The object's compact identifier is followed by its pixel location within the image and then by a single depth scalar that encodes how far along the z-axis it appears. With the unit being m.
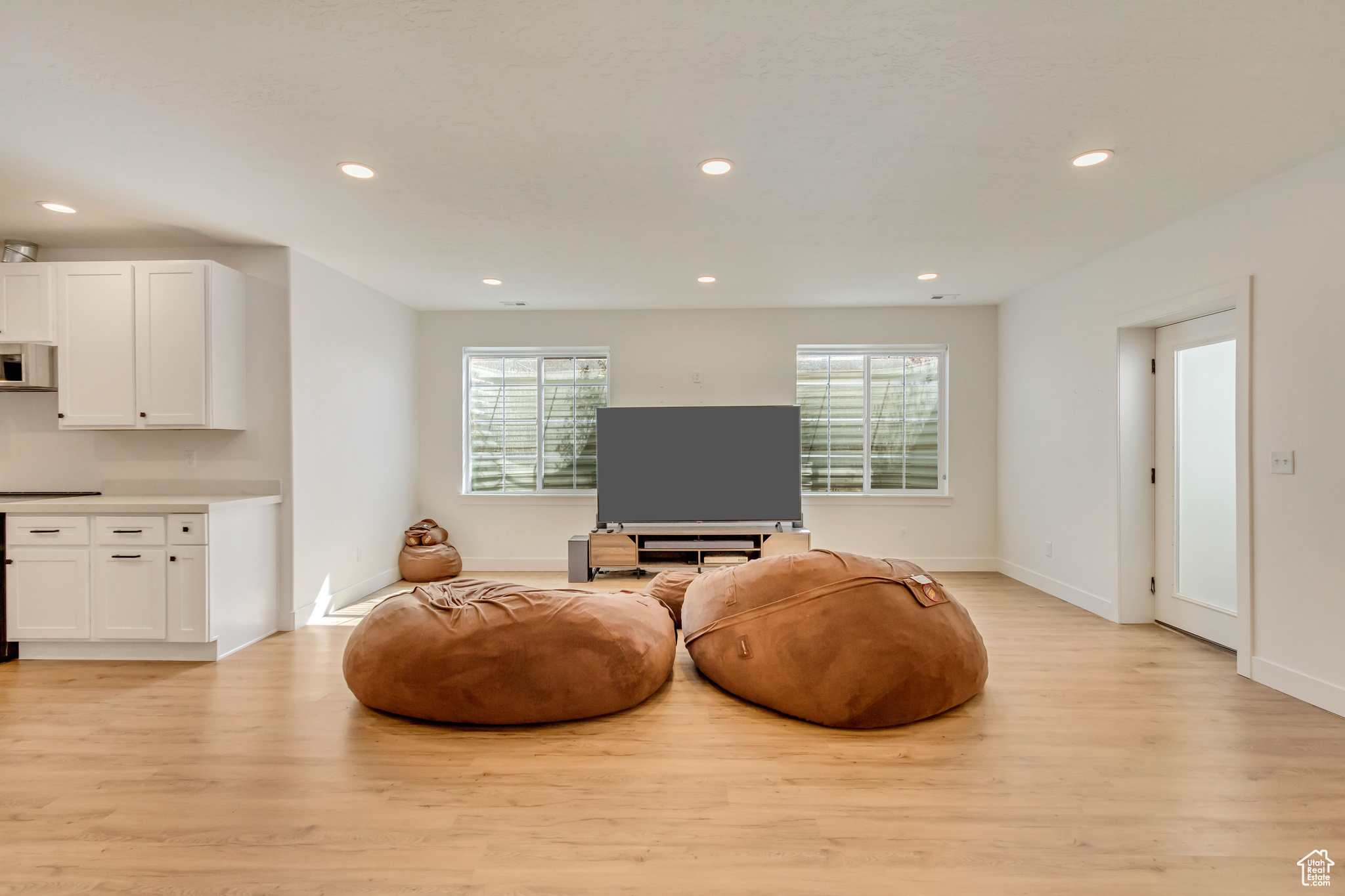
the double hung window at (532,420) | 5.98
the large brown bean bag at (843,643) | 2.48
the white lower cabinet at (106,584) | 3.31
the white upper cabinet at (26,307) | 3.63
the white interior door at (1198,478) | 3.50
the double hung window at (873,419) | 5.89
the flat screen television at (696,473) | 5.58
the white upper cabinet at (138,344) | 3.62
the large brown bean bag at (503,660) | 2.51
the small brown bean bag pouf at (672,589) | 3.57
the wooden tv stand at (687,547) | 5.38
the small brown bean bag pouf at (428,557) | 5.35
